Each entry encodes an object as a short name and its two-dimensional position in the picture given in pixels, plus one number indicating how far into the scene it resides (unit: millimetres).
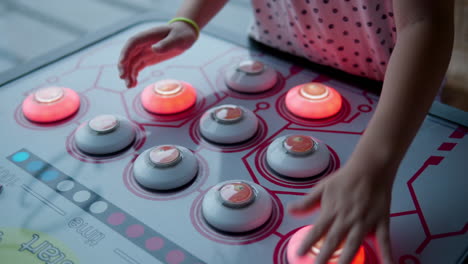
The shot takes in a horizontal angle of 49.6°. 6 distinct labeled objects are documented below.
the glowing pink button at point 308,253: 436
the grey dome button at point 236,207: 483
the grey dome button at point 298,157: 542
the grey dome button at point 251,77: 684
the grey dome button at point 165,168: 533
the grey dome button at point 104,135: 584
